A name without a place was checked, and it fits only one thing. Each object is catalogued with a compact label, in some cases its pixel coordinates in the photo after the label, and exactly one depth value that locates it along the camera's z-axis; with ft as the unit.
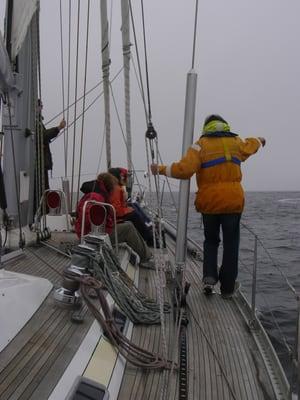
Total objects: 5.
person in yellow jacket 11.89
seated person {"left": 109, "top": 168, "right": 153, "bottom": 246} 16.71
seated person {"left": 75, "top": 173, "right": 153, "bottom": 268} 13.74
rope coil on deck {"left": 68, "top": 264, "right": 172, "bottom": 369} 7.60
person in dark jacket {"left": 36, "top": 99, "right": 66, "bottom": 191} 18.83
